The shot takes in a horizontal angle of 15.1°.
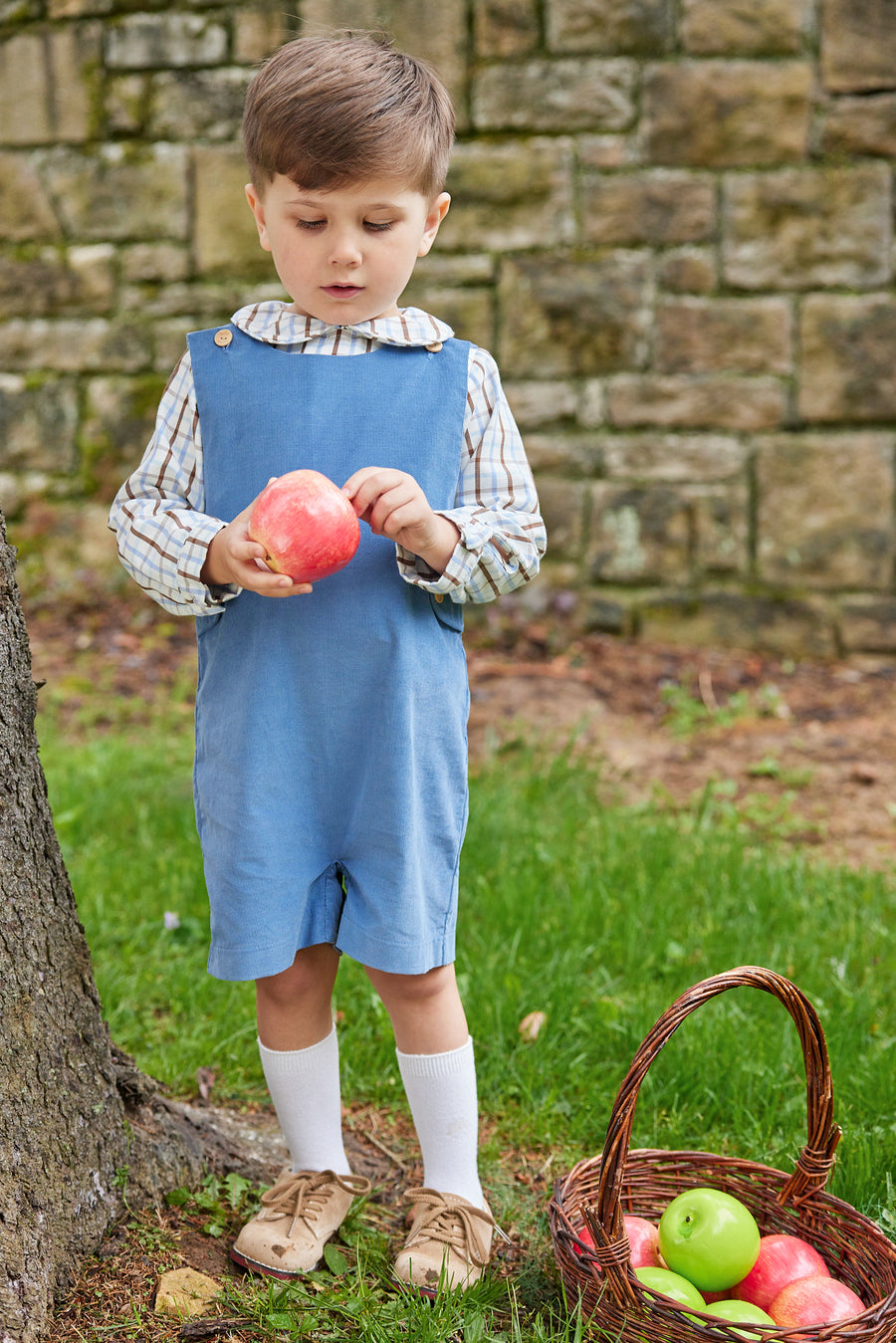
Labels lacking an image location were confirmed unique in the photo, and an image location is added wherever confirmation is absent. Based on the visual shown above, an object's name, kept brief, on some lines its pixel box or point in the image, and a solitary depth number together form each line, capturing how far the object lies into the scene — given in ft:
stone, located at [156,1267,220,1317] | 8.73
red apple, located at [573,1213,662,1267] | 8.92
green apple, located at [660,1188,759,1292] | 8.69
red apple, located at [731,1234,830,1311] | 8.81
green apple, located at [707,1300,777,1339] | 8.58
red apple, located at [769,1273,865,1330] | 8.62
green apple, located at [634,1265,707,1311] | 8.62
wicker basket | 8.44
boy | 8.69
